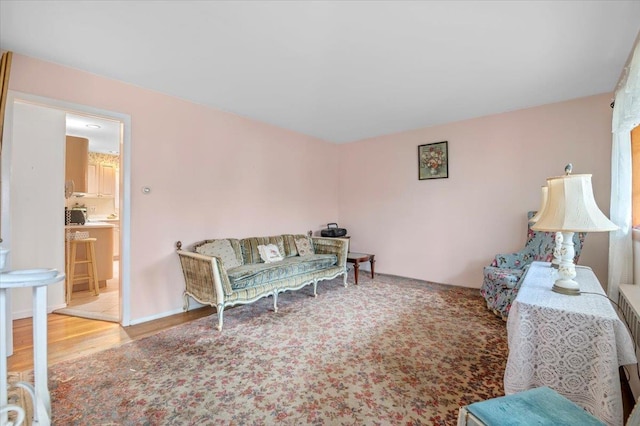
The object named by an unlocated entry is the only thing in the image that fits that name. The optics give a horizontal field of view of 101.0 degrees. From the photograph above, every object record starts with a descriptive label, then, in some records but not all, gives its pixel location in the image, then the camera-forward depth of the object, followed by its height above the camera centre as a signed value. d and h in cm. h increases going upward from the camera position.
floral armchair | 276 -65
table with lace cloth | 111 -62
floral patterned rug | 156 -118
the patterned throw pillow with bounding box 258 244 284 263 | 368 -58
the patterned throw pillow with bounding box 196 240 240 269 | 319 -47
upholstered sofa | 273 -67
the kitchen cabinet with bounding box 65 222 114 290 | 396 -61
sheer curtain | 230 +8
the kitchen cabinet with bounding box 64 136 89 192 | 420 +82
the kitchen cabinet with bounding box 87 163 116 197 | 593 +76
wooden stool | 364 -70
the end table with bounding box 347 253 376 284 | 428 -76
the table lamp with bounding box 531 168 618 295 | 140 -1
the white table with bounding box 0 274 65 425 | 90 -51
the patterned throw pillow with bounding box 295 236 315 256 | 422 -54
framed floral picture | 421 +86
